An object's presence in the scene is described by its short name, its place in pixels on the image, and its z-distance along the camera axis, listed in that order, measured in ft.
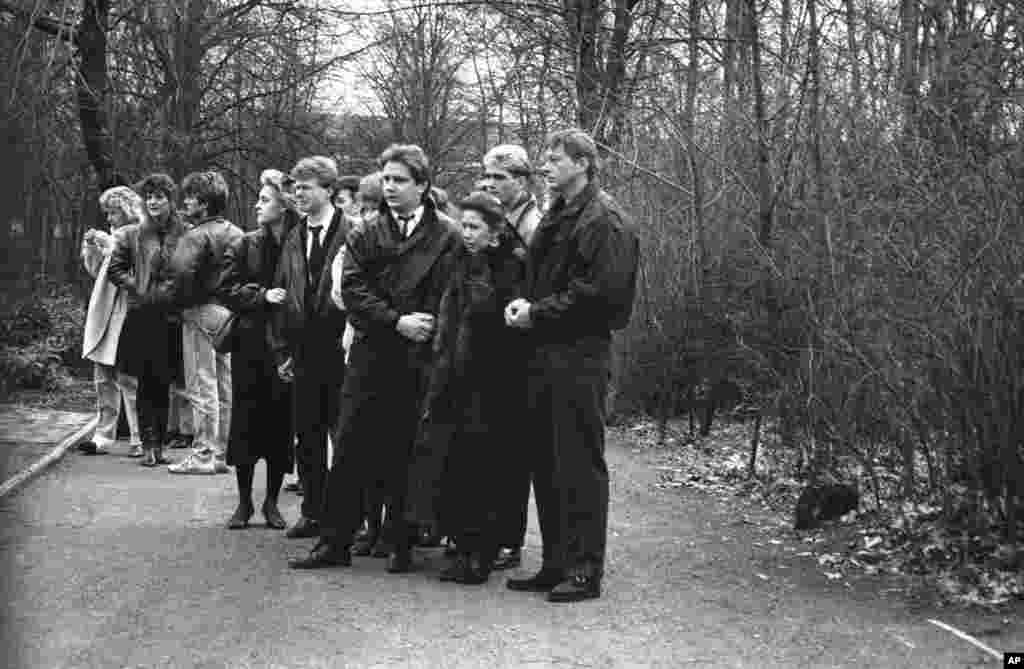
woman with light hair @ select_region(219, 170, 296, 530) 28.40
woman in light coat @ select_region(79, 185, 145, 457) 38.52
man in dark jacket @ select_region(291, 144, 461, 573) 24.71
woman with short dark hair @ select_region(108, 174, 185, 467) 37.70
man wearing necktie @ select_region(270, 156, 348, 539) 27.04
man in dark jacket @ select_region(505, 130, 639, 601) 22.49
